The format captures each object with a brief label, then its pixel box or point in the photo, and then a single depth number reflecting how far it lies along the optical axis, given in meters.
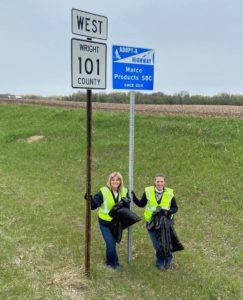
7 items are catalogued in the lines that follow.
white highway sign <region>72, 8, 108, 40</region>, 5.44
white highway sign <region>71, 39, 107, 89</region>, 5.41
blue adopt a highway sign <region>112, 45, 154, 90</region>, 6.50
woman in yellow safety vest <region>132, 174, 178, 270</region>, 6.72
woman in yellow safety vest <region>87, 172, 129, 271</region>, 6.48
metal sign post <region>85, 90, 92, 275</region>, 5.90
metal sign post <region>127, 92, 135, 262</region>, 6.75
